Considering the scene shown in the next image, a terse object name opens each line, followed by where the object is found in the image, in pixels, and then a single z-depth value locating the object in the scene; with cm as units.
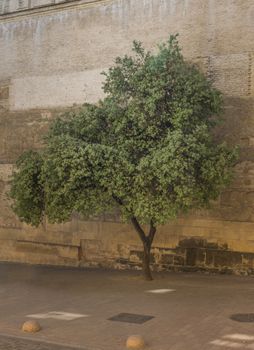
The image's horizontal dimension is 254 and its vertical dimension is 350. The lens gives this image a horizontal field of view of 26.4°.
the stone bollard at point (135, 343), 646
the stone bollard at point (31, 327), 736
